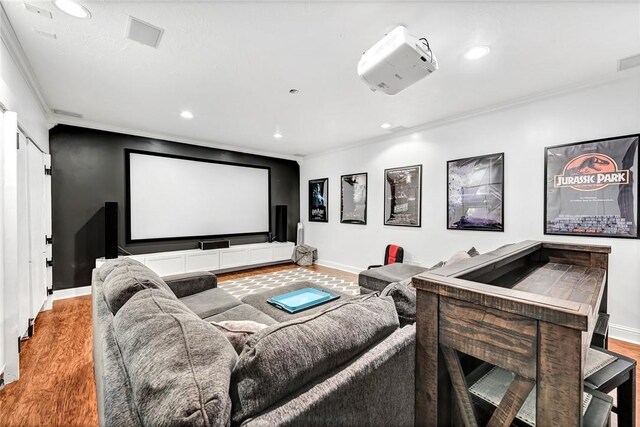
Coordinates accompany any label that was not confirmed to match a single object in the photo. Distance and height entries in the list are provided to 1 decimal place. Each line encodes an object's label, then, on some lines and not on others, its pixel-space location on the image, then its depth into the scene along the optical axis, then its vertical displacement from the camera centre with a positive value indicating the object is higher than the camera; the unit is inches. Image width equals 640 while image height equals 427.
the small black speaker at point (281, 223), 243.9 -11.9
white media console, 176.6 -35.4
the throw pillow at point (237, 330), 41.8 -20.1
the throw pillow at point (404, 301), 55.6 -19.2
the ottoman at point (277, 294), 81.9 -31.8
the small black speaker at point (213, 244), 198.4 -25.6
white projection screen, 179.2 +9.3
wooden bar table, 29.5 -16.4
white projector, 66.0 +38.7
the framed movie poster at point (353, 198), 205.2 +9.2
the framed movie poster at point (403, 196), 169.9 +9.2
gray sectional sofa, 26.6 -18.6
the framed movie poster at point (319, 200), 237.1 +9.2
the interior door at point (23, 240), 94.1 -11.0
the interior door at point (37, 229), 112.9 -8.2
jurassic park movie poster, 102.4 +8.8
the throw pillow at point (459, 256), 102.1 -18.1
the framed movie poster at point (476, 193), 135.8 +8.9
